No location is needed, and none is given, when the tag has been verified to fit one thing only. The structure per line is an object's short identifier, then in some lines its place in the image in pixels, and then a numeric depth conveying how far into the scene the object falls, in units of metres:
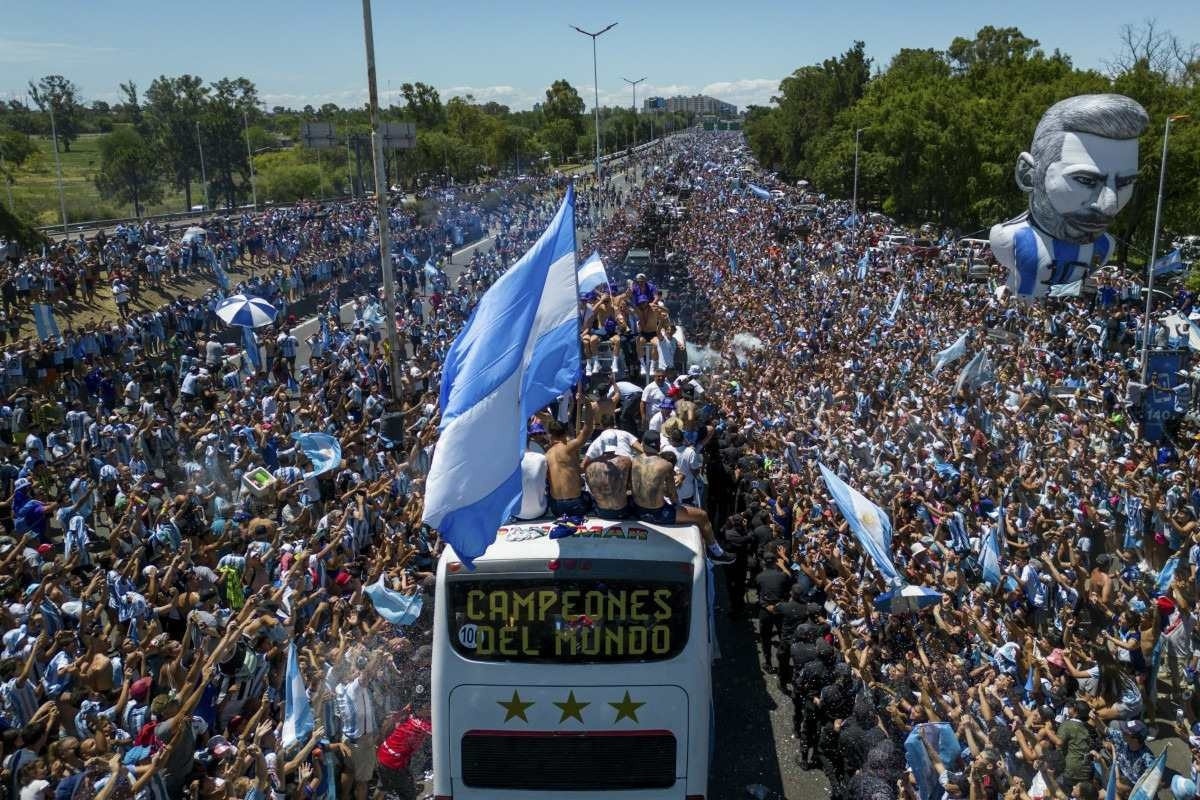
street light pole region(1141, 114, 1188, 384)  15.89
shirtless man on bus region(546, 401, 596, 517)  6.60
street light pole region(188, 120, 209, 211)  59.95
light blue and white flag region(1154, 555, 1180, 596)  9.29
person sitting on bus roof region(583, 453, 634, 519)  6.39
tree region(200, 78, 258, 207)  64.25
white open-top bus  5.93
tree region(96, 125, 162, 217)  59.53
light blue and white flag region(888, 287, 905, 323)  20.27
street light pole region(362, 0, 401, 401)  15.95
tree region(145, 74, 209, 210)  64.25
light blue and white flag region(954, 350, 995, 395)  14.35
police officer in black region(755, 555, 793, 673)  8.97
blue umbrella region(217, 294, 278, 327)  17.91
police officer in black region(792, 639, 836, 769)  7.64
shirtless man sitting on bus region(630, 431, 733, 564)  6.41
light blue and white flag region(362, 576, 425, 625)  8.34
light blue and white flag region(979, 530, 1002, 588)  9.29
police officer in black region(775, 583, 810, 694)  8.43
